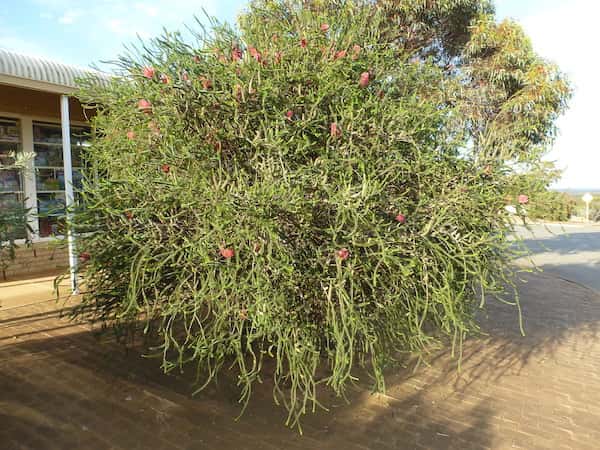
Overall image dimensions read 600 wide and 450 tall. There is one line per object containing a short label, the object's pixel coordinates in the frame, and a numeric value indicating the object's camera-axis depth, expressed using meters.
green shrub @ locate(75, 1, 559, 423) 2.50
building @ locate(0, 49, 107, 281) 6.18
